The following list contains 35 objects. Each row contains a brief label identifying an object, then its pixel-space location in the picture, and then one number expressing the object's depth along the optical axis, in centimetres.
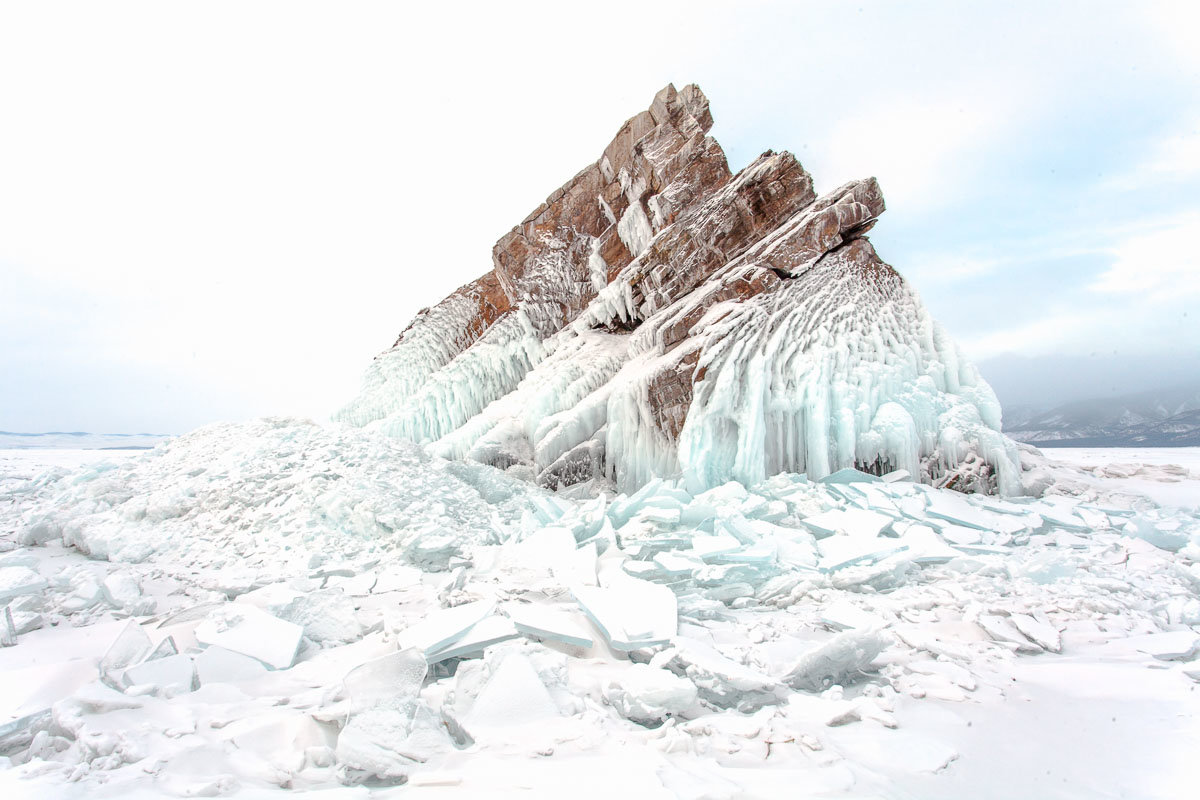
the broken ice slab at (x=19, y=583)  308
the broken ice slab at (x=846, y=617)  275
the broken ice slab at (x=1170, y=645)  235
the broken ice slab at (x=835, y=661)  221
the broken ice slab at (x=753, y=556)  377
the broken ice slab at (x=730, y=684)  206
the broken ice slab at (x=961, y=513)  472
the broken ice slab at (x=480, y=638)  233
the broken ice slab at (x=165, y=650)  235
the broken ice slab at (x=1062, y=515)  474
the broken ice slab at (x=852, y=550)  376
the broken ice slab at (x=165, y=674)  204
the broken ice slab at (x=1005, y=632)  254
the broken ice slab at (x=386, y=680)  188
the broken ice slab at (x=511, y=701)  183
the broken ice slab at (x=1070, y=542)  424
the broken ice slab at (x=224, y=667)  223
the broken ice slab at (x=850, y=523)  432
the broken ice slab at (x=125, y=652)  211
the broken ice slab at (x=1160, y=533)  423
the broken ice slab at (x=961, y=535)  429
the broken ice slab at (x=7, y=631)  264
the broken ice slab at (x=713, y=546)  386
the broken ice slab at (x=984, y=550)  408
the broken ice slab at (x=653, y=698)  192
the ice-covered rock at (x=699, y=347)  634
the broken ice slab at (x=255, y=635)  243
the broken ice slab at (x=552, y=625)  249
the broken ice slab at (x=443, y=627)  233
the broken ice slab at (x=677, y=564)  358
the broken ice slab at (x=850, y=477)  588
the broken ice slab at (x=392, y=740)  156
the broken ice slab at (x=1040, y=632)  254
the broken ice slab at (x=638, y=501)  498
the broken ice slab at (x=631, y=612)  250
